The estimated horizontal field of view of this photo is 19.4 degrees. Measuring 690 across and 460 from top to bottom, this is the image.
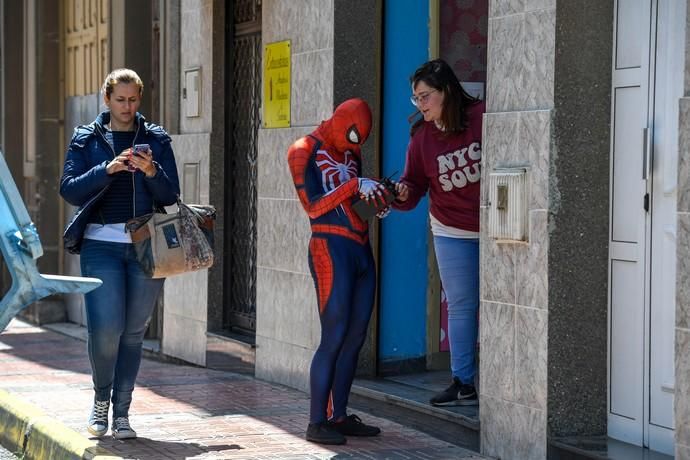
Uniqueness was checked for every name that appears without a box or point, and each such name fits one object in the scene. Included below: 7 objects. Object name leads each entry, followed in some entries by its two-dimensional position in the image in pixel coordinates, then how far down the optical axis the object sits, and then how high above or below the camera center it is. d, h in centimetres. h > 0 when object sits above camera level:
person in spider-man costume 1030 -53
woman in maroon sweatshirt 1045 -24
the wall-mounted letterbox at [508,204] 946 -28
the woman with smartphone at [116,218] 1032 -40
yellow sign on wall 1365 +40
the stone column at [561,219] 924 -34
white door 887 -33
